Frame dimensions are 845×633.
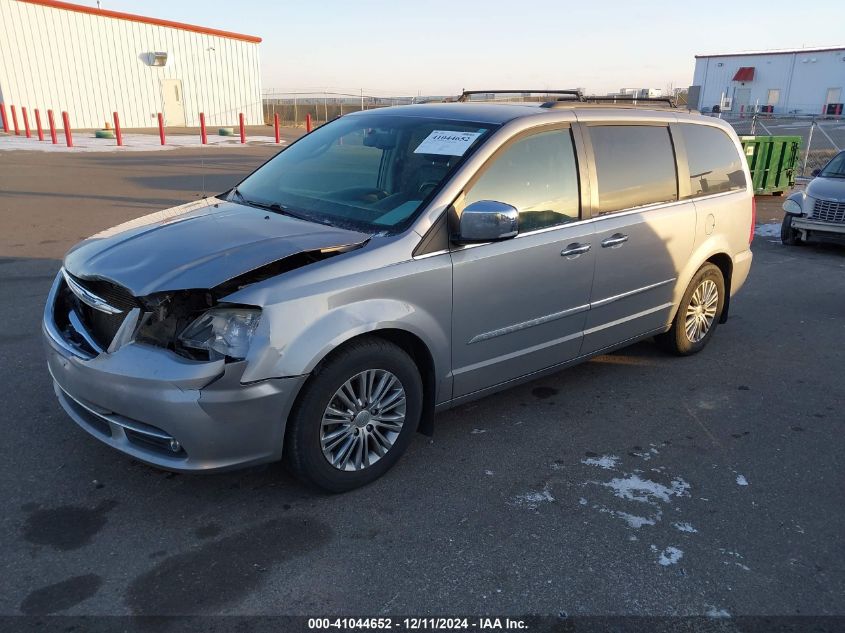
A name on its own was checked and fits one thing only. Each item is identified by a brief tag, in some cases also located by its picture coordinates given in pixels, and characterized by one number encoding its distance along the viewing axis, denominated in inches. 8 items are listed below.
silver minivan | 111.8
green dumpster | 568.1
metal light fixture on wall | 1237.7
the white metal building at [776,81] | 2079.2
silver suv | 368.2
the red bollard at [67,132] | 838.3
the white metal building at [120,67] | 1069.1
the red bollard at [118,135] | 894.2
